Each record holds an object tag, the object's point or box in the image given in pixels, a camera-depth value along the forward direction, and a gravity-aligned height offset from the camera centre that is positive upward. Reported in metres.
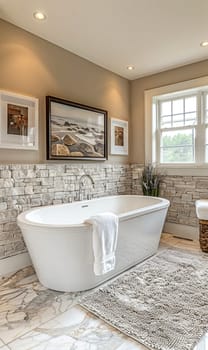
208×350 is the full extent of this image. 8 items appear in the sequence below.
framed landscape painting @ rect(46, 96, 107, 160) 3.04 +0.53
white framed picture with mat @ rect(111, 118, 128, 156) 4.07 +0.55
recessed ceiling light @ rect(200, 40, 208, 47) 3.05 +1.62
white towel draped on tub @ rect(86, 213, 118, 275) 2.03 -0.64
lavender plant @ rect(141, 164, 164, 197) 4.03 -0.21
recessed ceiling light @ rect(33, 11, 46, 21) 2.45 +1.60
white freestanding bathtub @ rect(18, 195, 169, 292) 1.99 -0.69
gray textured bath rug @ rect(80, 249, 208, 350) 1.61 -1.12
